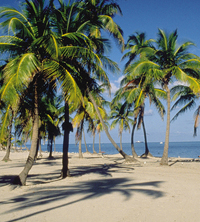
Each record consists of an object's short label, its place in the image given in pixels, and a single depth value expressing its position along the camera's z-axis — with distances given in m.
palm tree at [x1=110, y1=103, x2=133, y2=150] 34.77
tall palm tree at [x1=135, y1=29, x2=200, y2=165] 14.02
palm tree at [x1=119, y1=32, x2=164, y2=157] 15.31
